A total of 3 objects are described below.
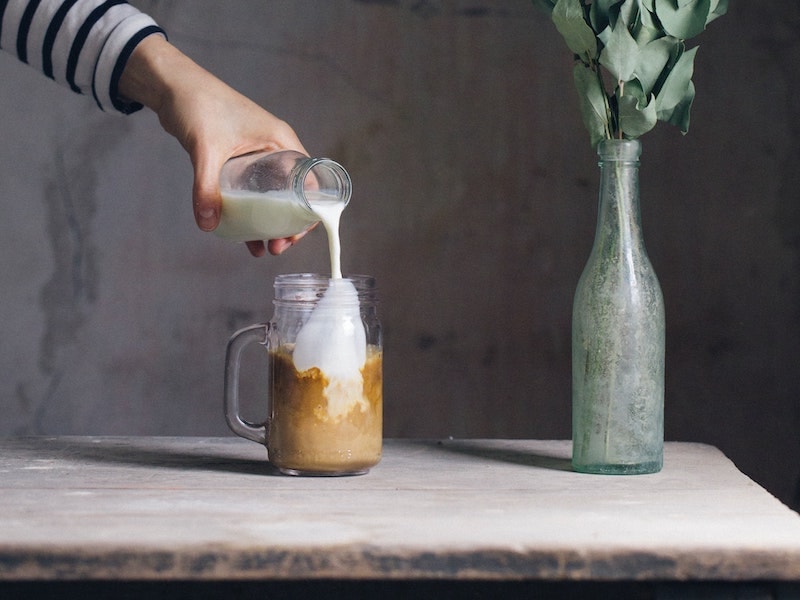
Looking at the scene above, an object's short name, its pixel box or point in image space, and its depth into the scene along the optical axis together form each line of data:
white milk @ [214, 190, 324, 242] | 1.32
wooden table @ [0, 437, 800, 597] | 1.08
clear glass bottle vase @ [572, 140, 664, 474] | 1.29
